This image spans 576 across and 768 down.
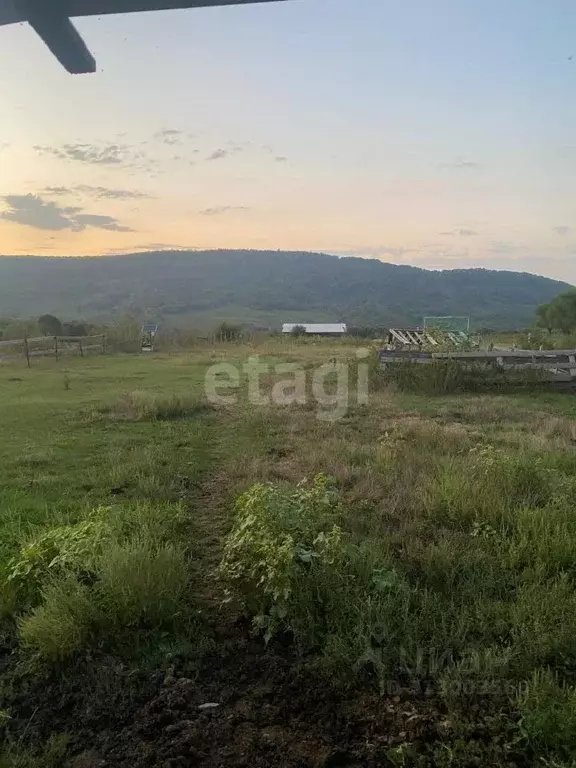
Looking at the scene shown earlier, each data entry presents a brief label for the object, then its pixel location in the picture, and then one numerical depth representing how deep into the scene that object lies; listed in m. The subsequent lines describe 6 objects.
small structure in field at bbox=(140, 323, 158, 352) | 28.17
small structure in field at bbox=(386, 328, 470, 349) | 15.14
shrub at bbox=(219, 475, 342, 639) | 3.38
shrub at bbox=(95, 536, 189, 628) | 3.29
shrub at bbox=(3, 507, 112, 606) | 3.57
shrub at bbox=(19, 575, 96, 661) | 3.05
